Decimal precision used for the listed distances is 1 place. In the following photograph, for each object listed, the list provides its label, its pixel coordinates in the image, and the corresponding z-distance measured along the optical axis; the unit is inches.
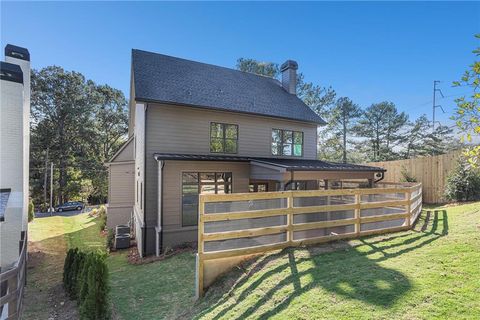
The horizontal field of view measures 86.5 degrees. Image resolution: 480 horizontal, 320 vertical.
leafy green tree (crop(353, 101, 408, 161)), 1224.2
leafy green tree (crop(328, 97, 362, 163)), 1227.2
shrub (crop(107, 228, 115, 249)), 451.7
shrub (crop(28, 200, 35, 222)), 611.1
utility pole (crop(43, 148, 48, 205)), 1179.7
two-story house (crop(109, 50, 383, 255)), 376.8
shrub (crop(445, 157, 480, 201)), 437.1
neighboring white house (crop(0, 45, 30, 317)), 257.3
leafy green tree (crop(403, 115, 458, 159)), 1157.1
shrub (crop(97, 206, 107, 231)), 629.0
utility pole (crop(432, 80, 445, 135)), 954.5
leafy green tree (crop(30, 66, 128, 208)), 1238.9
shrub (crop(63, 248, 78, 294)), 255.9
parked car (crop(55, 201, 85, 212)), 1131.9
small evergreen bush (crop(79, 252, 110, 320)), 182.4
